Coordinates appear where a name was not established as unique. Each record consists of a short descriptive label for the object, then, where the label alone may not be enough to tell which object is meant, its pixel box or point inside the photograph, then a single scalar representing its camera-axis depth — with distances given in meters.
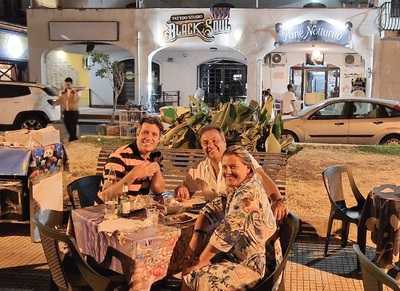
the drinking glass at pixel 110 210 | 3.73
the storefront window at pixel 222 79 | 23.77
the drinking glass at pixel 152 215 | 3.62
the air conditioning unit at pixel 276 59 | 21.16
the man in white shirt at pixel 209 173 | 4.40
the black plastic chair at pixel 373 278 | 2.47
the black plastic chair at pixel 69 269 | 3.29
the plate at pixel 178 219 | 3.69
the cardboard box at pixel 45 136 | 5.83
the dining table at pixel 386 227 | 4.52
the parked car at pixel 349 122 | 12.24
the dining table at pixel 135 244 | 3.30
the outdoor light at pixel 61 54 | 22.70
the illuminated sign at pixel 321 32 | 17.64
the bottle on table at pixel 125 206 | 3.78
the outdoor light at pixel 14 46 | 22.02
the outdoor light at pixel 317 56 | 20.77
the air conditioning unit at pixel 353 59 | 20.88
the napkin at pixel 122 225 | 3.48
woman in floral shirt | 3.18
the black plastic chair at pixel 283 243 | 3.14
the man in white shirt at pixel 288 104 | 15.86
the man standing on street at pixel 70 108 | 14.24
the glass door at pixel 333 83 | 21.42
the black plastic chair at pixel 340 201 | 5.17
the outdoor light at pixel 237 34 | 18.45
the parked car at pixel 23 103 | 15.88
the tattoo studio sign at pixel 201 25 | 18.28
